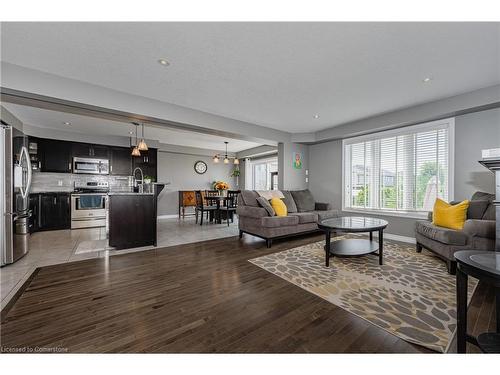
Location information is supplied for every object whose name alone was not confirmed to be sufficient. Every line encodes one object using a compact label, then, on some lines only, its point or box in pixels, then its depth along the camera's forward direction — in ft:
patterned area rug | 5.21
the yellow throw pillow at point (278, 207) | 13.80
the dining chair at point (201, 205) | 20.17
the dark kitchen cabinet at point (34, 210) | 16.26
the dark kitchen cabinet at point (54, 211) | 16.88
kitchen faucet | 13.47
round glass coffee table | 9.27
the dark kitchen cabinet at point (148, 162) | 21.99
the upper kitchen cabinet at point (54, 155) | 17.69
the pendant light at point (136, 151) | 15.40
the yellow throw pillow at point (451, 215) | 9.50
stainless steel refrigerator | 9.07
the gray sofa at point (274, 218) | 12.69
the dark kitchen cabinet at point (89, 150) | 19.03
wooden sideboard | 25.48
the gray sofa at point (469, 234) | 8.14
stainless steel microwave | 19.04
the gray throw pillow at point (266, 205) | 13.08
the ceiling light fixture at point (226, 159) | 22.67
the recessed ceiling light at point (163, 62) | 8.05
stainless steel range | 18.11
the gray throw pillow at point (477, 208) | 9.58
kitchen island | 11.80
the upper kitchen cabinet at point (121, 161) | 20.80
